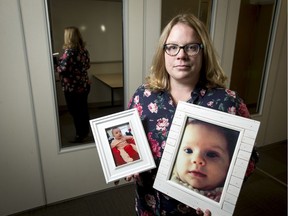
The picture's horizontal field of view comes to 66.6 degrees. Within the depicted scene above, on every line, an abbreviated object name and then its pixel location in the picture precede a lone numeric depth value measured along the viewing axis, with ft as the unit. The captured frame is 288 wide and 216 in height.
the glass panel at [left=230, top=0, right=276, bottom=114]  8.88
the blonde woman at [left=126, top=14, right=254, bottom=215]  2.96
